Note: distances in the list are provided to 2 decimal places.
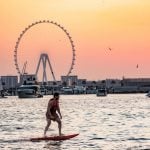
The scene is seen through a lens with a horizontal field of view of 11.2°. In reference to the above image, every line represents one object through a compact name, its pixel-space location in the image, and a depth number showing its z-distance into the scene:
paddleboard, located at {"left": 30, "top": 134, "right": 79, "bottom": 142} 40.64
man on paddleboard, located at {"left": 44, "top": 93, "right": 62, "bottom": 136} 41.00
